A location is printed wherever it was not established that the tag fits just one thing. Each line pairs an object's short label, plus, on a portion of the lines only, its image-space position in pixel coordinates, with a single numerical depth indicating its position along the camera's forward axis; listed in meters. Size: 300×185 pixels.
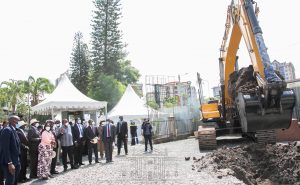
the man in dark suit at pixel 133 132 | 15.54
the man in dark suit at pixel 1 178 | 6.17
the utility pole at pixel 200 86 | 12.16
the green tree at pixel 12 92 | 26.87
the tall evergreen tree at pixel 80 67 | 34.72
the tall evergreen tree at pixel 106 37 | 31.95
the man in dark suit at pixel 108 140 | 9.23
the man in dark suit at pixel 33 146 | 7.33
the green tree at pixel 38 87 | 28.37
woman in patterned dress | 6.93
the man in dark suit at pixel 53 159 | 7.64
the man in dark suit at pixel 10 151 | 4.92
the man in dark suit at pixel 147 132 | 11.39
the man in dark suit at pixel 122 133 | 10.79
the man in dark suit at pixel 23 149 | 6.90
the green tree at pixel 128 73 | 34.36
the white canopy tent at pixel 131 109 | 17.34
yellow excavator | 6.03
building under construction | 21.97
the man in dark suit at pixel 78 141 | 8.74
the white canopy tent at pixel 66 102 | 11.93
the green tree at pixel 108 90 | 30.21
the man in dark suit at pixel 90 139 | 9.09
